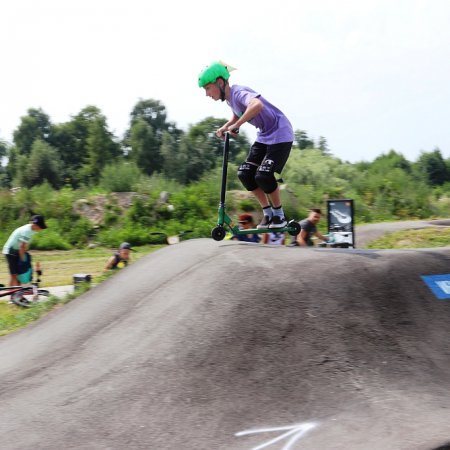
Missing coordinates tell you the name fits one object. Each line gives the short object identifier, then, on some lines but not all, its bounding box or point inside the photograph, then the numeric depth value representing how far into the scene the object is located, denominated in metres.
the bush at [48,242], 18.50
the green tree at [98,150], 49.59
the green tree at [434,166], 53.56
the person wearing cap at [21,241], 10.33
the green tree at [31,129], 57.88
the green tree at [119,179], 22.94
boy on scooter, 6.80
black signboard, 12.95
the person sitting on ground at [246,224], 9.23
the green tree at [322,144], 47.97
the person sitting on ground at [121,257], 10.38
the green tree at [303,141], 52.03
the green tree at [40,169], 38.91
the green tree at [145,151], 47.28
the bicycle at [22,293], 9.72
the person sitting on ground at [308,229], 10.49
